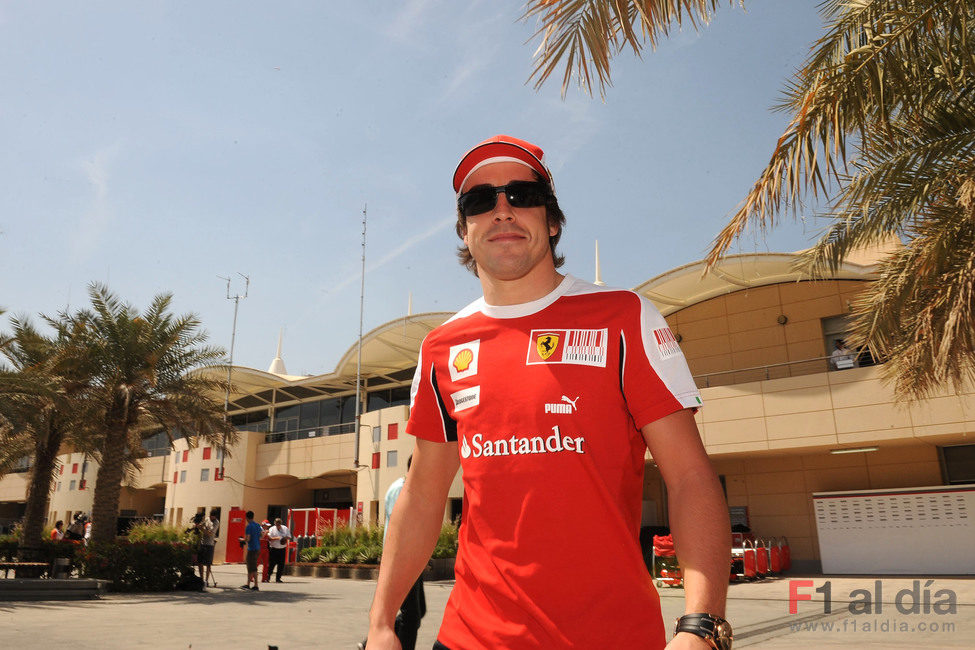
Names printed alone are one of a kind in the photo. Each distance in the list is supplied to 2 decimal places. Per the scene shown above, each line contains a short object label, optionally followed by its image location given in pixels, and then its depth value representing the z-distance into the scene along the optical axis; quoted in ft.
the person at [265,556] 67.67
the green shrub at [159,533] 87.45
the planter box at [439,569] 66.39
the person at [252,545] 56.24
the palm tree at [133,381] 58.75
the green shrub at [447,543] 67.67
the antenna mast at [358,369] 107.24
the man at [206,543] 59.31
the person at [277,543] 61.87
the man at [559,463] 4.87
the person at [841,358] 67.67
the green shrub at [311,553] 81.00
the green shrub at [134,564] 54.08
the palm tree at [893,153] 18.16
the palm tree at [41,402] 52.37
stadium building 64.34
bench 56.13
